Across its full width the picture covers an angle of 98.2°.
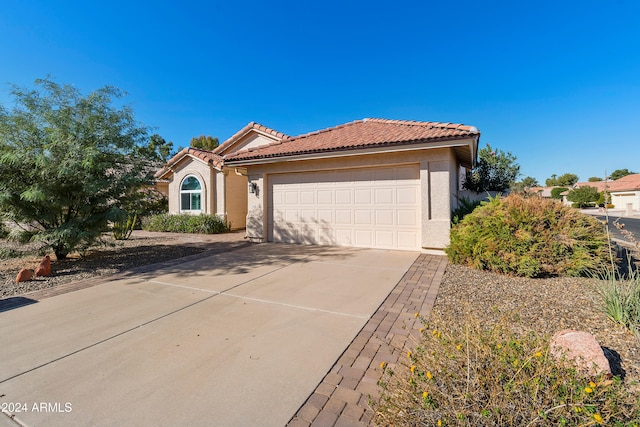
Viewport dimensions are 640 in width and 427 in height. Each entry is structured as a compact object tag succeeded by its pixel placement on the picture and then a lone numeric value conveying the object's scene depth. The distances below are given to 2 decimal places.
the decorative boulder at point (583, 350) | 2.22
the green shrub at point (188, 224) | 14.97
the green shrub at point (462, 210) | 8.93
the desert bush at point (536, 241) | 5.78
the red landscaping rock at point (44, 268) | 6.58
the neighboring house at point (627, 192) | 38.97
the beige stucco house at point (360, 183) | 8.68
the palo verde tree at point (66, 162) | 6.88
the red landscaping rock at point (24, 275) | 6.09
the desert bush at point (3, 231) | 7.57
